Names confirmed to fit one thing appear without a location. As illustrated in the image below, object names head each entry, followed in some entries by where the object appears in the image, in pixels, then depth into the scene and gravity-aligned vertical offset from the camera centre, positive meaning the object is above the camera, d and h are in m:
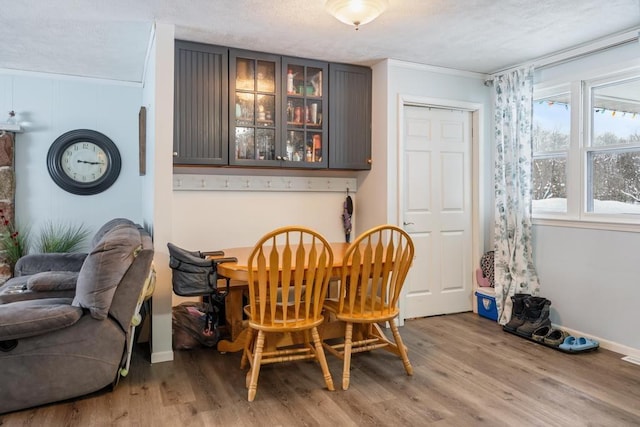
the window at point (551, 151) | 3.71 +0.53
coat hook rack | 3.67 +0.26
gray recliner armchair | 2.24 -0.65
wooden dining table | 3.12 -0.81
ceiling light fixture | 2.41 +1.14
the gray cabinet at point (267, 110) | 3.35 +0.85
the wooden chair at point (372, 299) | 2.61 -0.55
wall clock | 4.18 +0.49
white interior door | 4.04 +0.03
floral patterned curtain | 3.82 +0.19
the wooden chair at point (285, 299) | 2.43 -0.51
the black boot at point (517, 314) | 3.64 -0.87
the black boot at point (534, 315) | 3.52 -0.86
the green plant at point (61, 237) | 4.12 -0.25
